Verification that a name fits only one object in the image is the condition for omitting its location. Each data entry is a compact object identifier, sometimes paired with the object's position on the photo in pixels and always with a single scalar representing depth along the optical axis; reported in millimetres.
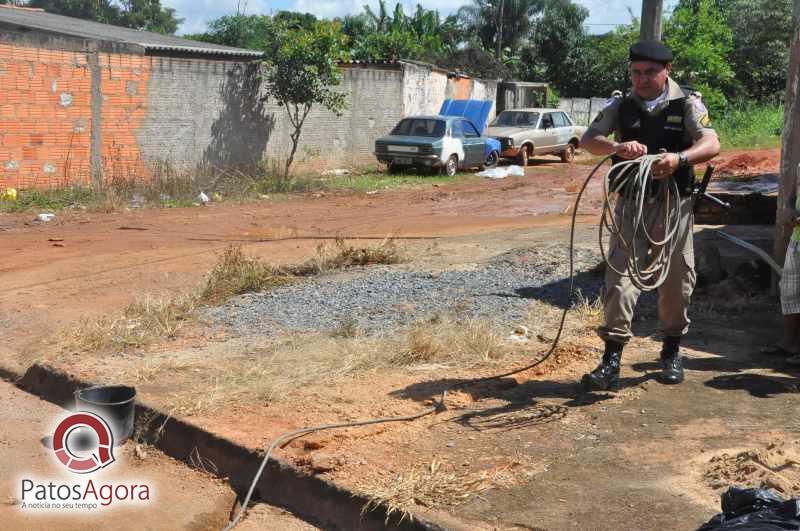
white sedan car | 25705
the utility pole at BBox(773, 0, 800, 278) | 7375
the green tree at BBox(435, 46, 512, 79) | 37562
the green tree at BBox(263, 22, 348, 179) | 20141
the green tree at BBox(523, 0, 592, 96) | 43719
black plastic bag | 3088
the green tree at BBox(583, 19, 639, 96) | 40459
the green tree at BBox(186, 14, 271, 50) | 45359
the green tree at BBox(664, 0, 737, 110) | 36125
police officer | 5234
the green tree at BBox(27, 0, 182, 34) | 55422
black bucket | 5172
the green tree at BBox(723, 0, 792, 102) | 40438
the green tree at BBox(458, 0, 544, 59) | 46938
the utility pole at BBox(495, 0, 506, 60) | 44475
